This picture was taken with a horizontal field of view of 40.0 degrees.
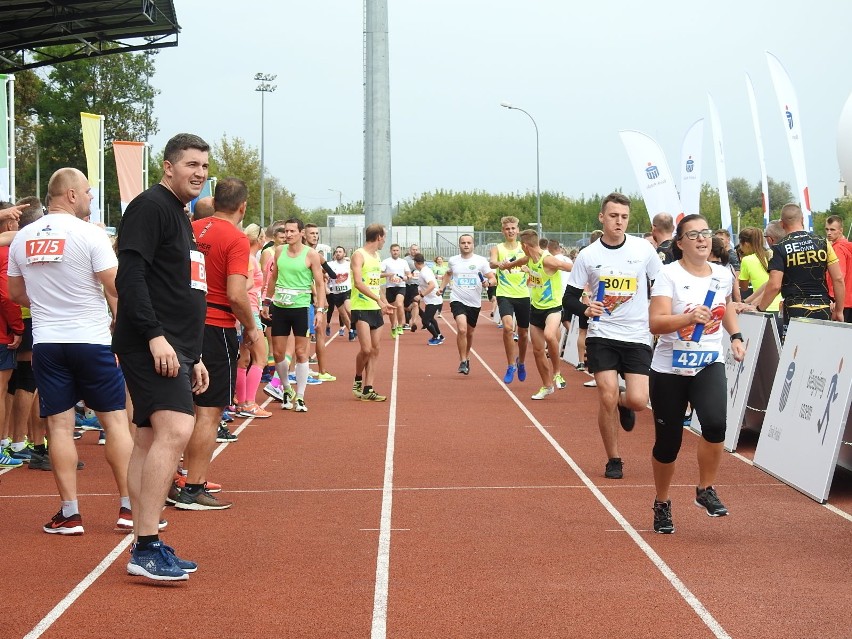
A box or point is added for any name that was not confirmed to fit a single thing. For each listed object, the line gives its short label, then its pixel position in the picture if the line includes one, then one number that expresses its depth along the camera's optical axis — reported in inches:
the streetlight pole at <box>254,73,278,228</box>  2920.8
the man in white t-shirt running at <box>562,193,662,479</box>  358.6
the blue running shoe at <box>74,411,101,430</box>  481.1
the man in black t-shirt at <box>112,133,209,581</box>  227.8
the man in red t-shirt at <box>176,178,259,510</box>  310.5
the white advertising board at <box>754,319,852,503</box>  327.9
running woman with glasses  279.7
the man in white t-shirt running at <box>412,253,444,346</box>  1030.4
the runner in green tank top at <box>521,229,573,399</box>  577.8
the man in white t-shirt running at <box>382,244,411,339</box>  1024.2
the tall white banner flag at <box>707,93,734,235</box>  1057.5
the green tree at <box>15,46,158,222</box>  2967.5
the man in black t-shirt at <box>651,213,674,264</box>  474.9
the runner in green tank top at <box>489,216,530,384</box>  631.8
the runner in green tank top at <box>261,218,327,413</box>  538.0
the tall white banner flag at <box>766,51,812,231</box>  805.9
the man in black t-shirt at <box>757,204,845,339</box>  435.8
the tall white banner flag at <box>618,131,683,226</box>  773.3
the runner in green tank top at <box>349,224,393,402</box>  564.7
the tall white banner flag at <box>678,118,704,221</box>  900.6
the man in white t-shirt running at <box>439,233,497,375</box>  692.7
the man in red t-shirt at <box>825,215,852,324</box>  506.0
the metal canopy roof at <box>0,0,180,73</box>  1064.2
